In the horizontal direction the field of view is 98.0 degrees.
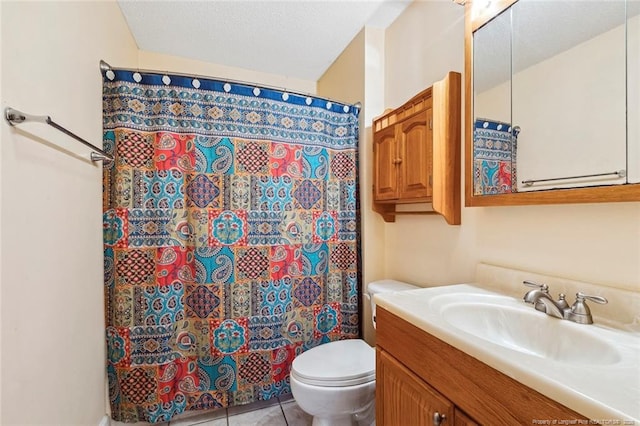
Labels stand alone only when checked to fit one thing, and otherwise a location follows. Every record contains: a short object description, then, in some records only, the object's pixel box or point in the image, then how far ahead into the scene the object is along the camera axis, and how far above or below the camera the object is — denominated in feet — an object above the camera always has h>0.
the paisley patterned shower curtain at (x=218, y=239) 4.78 -0.53
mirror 2.61 +1.24
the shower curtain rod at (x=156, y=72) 4.61 +2.46
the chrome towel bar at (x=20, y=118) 2.53 +0.89
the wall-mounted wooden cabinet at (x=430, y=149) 4.40 +1.04
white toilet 4.21 -2.67
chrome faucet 2.63 -0.95
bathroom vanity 1.67 -1.16
